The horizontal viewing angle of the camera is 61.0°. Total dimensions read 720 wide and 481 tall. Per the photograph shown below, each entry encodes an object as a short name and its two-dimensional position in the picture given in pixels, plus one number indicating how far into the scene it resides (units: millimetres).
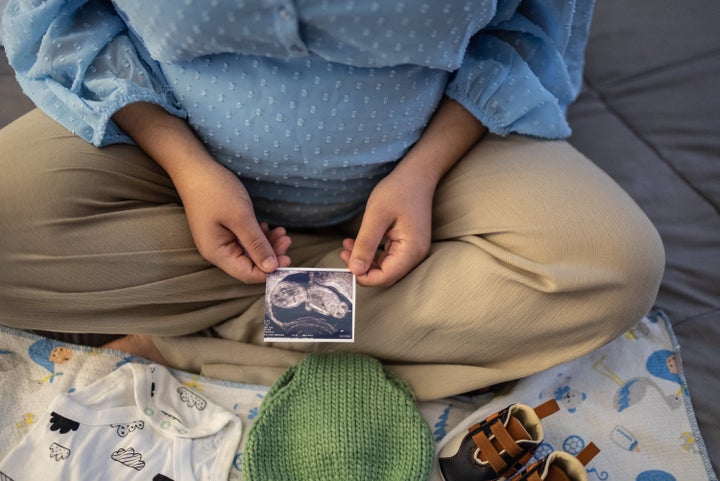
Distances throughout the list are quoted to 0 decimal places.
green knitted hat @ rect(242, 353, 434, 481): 801
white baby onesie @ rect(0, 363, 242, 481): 789
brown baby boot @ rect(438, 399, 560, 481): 777
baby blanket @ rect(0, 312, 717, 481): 848
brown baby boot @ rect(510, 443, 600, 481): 739
